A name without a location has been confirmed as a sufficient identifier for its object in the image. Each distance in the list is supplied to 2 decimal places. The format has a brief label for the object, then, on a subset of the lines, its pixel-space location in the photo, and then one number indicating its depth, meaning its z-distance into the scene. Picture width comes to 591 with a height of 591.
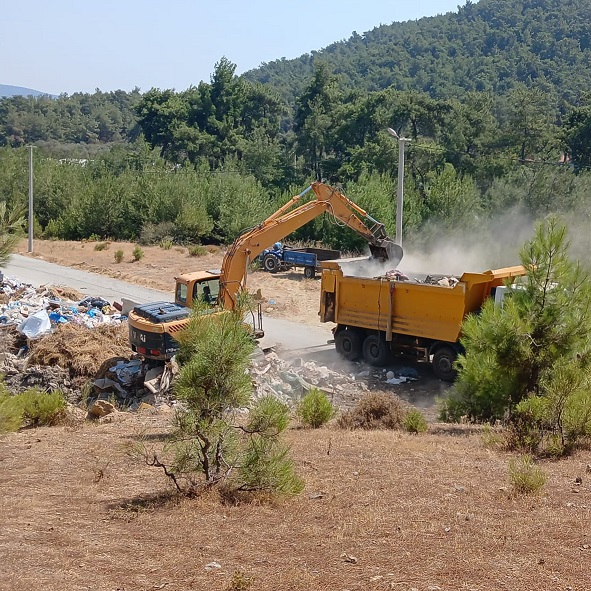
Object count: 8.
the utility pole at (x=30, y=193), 39.51
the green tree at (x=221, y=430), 8.34
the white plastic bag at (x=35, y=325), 20.75
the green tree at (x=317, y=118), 62.84
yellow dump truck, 17.61
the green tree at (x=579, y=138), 50.03
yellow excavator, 17.20
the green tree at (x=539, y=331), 11.50
